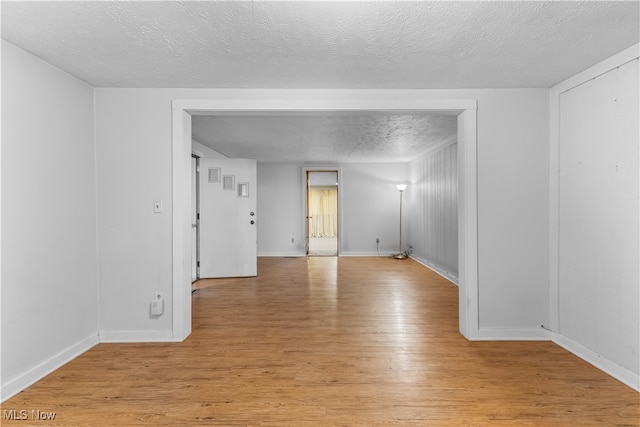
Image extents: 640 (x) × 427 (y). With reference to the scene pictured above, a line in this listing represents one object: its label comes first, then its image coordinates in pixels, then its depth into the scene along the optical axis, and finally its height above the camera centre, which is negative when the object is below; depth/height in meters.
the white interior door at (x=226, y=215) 5.12 -0.05
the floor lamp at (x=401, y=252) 7.17 -1.01
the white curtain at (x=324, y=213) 12.38 -0.05
